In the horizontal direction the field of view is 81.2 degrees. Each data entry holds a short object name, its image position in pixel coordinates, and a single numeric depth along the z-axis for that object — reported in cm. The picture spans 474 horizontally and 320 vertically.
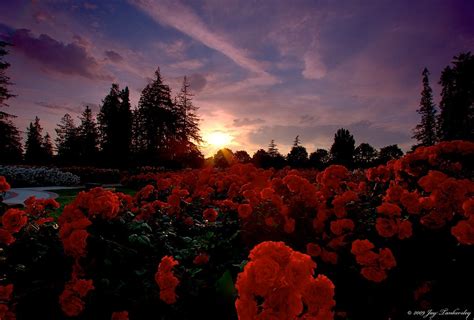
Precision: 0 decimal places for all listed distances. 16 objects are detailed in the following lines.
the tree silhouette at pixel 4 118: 3750
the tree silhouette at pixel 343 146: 4091
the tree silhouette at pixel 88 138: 4853
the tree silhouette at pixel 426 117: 4741
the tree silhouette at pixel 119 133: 4072
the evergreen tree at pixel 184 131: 4441
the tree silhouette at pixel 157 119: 4356
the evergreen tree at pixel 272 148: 6383
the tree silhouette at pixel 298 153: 2316
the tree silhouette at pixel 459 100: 3388
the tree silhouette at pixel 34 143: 5838
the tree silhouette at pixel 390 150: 4446
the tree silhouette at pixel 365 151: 5891
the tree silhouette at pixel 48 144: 7407
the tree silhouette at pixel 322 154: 4321
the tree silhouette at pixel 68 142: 5344
